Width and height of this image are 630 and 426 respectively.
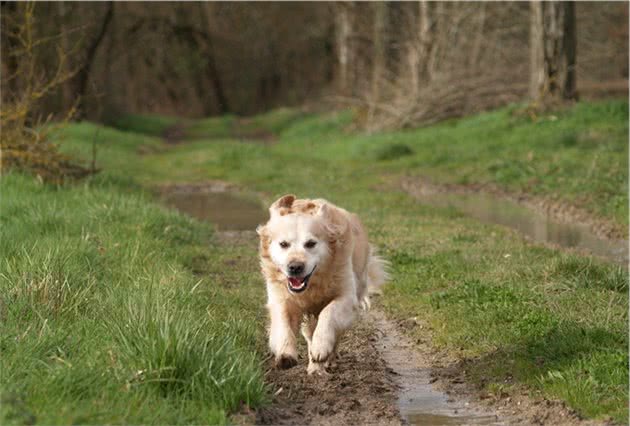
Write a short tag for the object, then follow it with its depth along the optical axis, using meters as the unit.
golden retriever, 11.28
